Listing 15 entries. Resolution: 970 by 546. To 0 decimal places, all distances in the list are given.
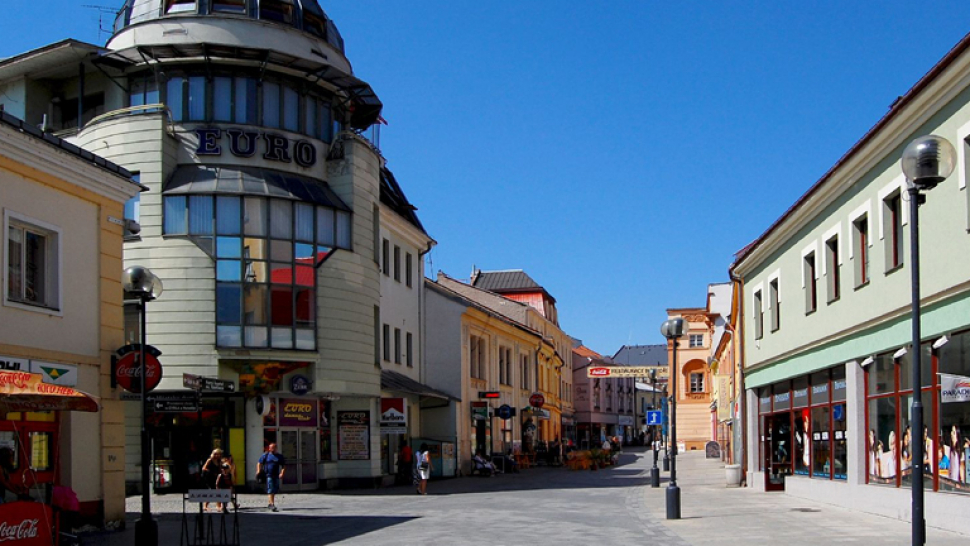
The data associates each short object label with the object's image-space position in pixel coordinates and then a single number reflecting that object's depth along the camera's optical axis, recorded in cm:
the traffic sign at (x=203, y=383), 1859
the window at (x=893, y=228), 1916
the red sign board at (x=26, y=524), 1206
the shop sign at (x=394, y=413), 3394
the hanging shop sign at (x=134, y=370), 1739
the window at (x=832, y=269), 2338
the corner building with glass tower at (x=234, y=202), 3062
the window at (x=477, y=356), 4844
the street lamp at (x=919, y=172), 1009
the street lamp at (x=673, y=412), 2180
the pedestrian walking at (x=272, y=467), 2607
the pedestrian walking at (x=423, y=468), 3134
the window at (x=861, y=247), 2128
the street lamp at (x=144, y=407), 1549
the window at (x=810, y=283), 2545
